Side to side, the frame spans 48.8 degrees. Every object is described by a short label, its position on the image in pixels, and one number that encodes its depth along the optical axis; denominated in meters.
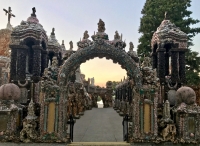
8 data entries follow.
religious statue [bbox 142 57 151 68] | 8.73
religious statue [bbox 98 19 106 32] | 9.12
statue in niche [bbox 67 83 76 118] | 14.43
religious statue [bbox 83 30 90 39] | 9.10
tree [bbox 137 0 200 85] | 20.02
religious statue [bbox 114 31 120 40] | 9.15
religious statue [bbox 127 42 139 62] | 8.71
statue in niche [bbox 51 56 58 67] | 8.79
